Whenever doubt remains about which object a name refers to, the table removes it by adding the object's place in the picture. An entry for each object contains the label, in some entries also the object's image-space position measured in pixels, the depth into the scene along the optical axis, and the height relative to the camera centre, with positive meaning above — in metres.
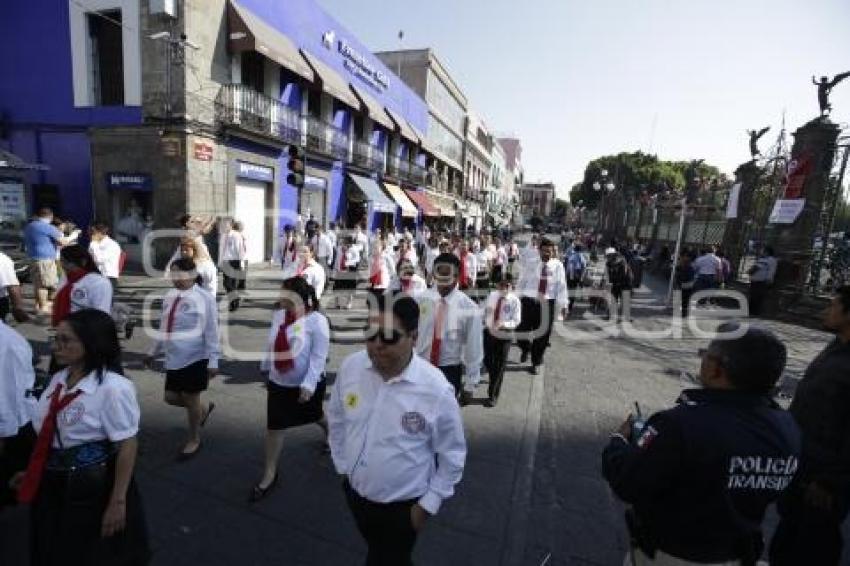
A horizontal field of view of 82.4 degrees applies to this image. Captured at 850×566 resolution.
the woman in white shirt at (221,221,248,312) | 9.95 -1.03
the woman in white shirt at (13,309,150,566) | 2.20 -1.19
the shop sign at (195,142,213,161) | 13.40 +1.52
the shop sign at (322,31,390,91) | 20.70 +7.06
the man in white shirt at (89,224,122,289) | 7.63 -0.85
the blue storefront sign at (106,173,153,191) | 13.61 +0.54
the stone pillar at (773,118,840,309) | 11.07 +0.81
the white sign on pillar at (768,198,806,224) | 11.46 +0.95
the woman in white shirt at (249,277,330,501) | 3.70 -1.15
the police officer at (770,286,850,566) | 2.56 -1.12
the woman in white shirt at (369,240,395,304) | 9.36 -0.99
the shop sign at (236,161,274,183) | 15.29 +1.25
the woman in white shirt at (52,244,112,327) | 4.27 -0.81
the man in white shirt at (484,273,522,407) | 6.02 -1.28
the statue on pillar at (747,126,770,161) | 14.80 +3.32
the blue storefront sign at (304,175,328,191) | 19.20 +1.27
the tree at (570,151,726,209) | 58.68 +8.71
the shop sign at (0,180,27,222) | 12.60 -0.25
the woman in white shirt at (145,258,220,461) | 4.04 -1.13
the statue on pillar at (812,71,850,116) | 11.00 +3.68
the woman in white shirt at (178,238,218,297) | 6.13 -0.80
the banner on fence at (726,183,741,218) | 14.48 +1.34
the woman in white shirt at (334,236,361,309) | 10.91 -1.20
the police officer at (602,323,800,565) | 1.69 -0.76
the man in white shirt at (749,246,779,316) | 11.91 -0.70
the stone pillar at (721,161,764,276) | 14.65 +1.01
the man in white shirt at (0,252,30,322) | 4.60 -0.95
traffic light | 10.04 +0.96
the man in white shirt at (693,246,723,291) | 12.33 -0.67
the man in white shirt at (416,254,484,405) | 4.20 -0.96
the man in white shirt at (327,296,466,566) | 2.23 -1.01
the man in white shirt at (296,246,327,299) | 7.28 -0.85
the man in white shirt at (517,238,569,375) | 7.61 -1.02
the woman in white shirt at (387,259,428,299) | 7.33 -0.89
